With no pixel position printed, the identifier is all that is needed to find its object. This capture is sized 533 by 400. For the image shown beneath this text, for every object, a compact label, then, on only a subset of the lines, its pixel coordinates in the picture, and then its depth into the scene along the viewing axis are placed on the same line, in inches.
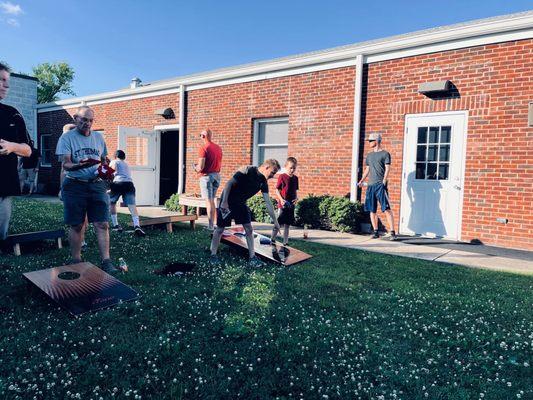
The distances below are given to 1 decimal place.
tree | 1655.9
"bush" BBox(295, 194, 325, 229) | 332.2
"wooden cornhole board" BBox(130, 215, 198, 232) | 276.4
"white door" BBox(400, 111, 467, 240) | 285.7
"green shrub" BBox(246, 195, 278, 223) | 356.5
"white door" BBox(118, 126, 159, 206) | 476.7
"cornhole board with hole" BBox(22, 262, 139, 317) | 129.7
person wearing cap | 291.9
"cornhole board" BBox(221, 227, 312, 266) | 202.8
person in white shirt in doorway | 275.6
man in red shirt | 275.4
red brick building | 263.7
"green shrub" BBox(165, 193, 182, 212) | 429.7
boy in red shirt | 235.0
